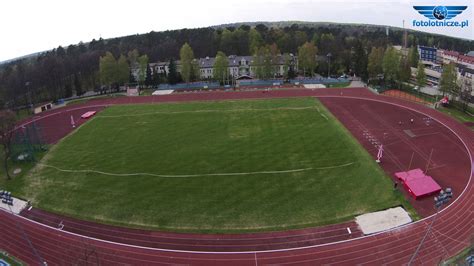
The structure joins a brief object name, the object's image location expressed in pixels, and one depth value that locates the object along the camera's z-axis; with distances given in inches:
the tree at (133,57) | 3555.9
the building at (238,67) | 3348.9
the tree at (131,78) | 3262.8
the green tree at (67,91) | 3043.8
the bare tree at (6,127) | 1601.9
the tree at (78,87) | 3100.4
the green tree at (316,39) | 4017.7
